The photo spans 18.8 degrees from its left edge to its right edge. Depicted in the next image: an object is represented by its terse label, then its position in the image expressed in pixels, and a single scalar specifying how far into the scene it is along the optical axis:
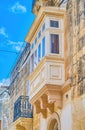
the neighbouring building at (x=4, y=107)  17.10
